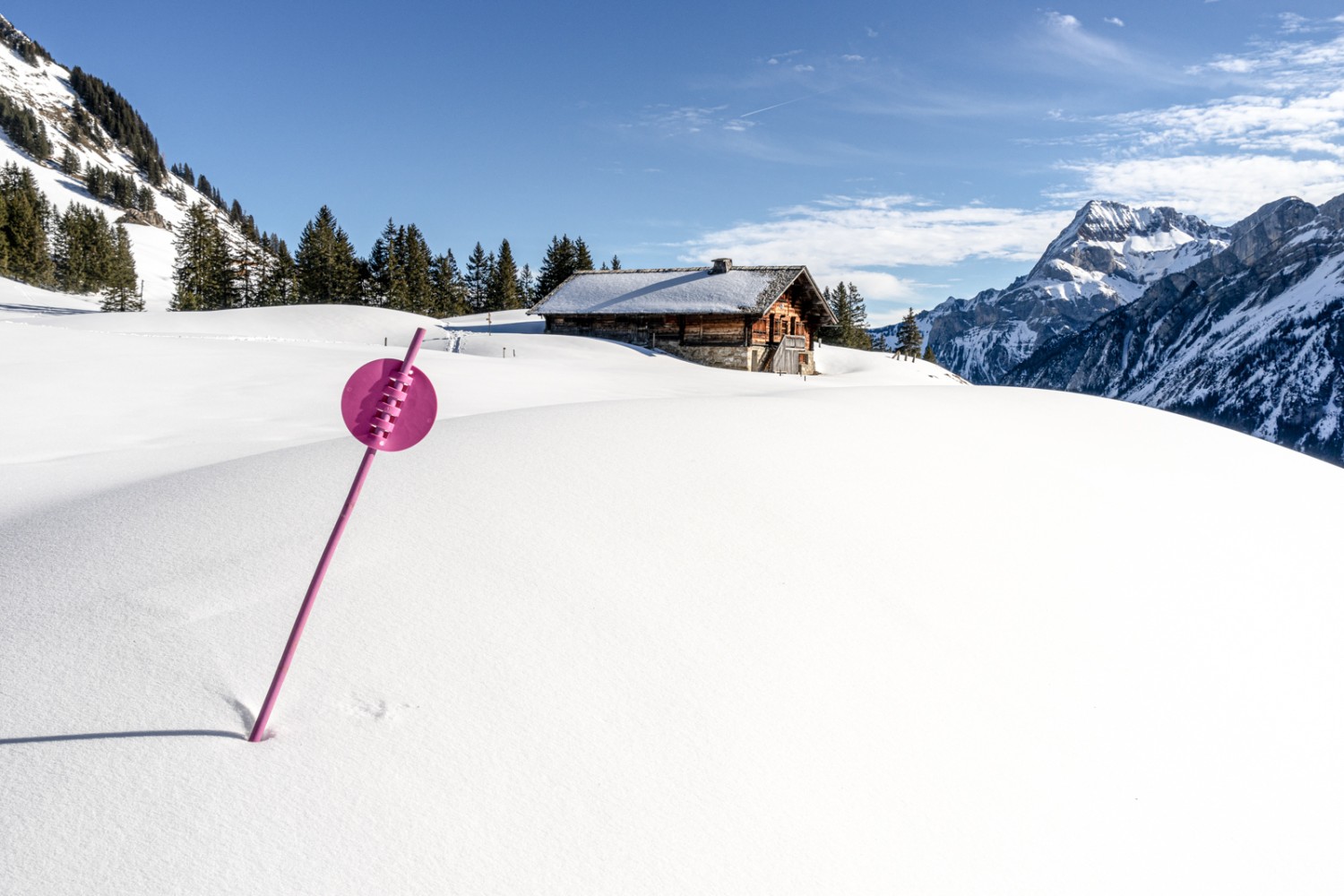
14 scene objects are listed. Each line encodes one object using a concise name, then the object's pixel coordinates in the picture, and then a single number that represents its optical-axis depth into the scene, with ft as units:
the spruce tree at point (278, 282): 199.82
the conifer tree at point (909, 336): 221.46
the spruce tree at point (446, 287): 219.41
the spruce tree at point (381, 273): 193.77
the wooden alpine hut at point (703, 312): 104.68
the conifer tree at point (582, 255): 203.51
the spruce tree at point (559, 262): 203.21
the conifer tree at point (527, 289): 228.84
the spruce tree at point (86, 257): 220.02
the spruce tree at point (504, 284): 207.62
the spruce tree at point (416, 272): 199.21
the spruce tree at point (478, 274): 233.14
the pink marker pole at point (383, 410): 10.21
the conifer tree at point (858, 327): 230.48
